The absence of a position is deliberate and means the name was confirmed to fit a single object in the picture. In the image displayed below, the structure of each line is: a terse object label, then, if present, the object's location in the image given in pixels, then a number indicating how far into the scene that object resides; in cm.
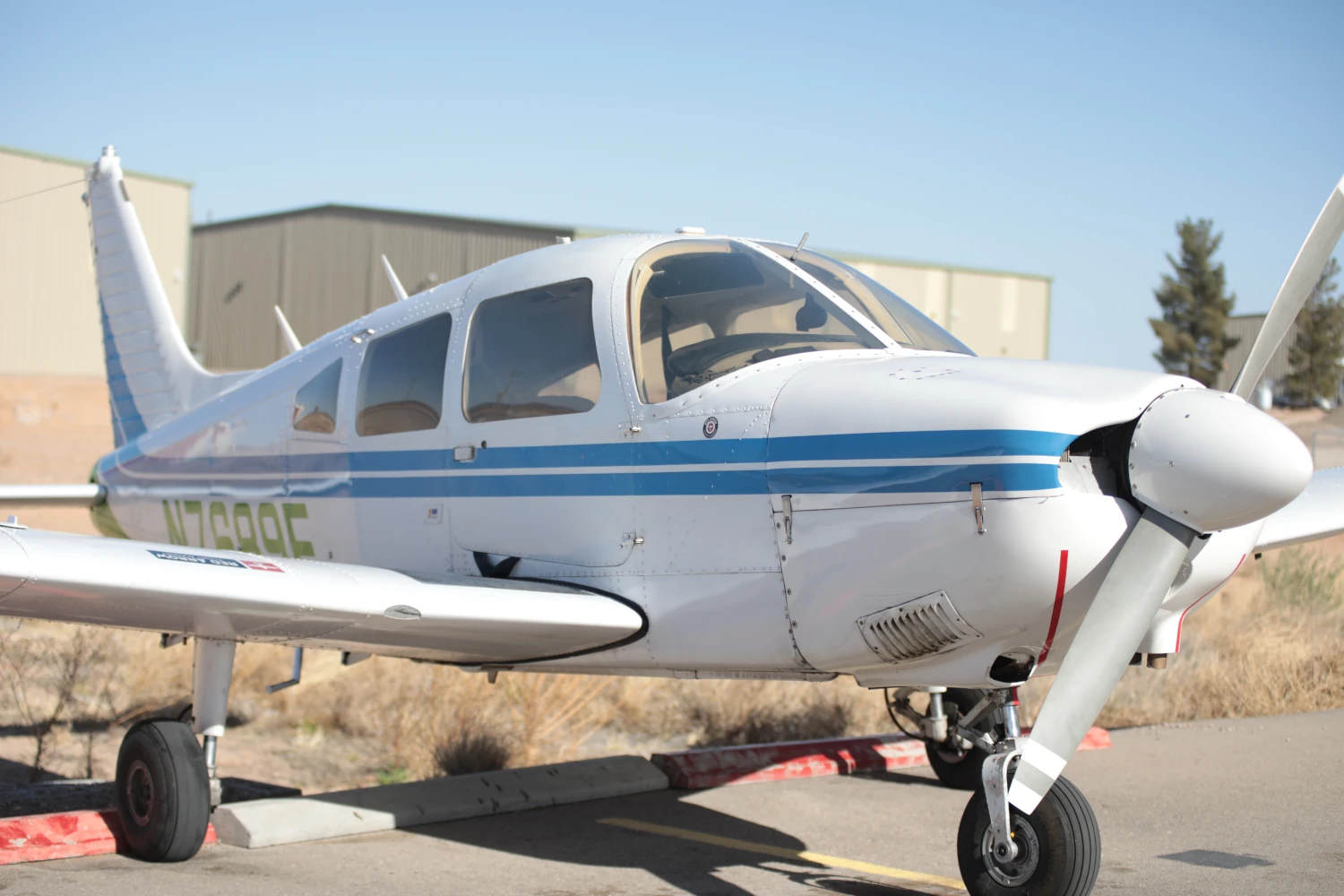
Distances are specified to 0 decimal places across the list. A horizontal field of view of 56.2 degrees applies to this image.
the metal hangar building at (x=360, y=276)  3656
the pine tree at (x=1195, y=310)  5303
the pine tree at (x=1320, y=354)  5175
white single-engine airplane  395
